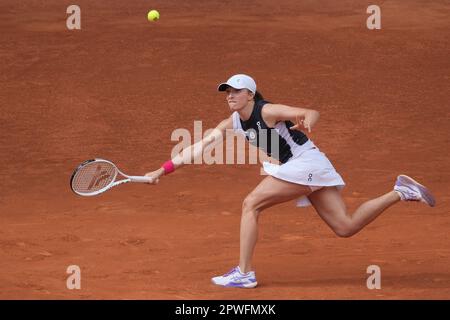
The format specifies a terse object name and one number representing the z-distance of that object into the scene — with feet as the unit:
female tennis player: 58.34
